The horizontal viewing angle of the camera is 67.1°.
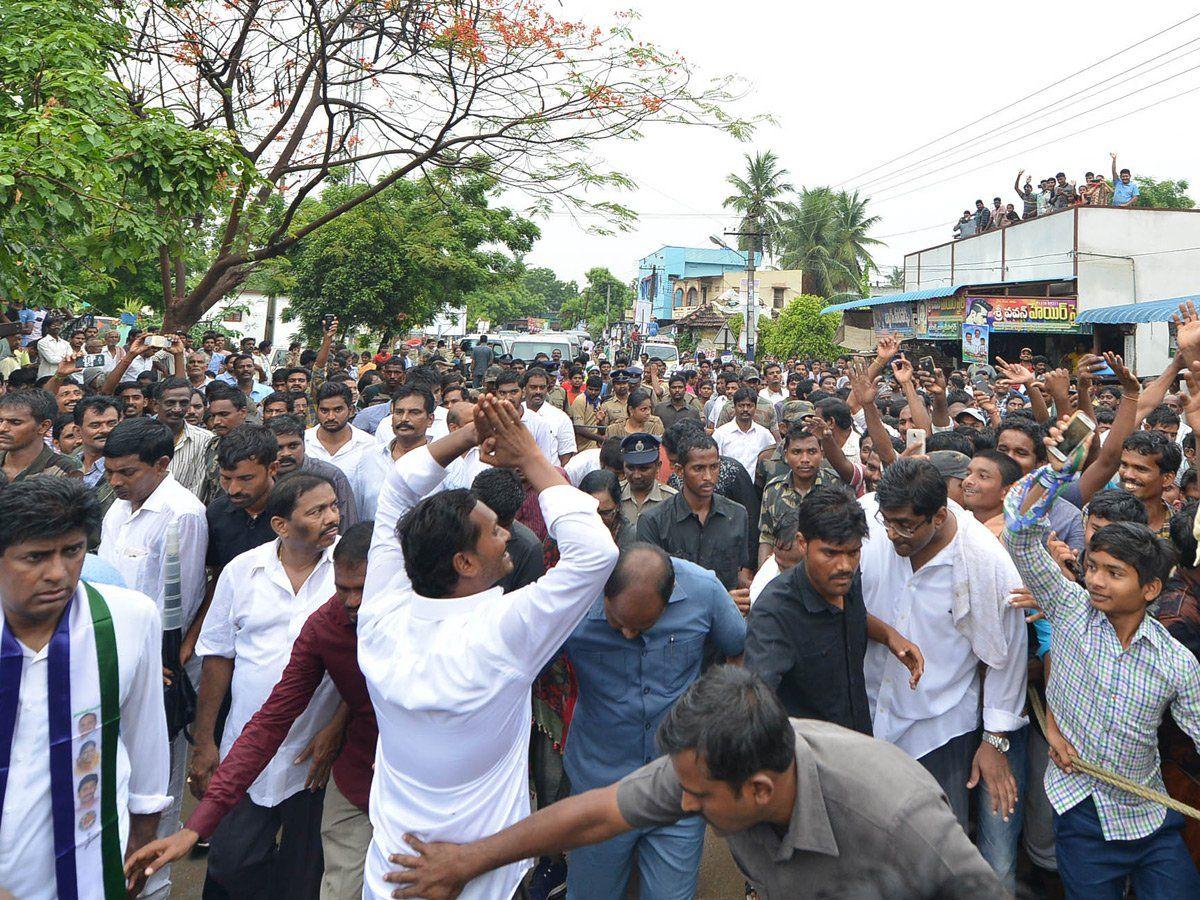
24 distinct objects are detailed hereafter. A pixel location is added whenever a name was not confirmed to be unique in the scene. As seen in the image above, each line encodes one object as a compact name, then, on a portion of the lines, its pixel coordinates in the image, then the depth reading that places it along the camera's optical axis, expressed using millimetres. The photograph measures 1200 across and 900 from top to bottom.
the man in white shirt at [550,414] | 7160
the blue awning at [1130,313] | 15984
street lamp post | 28155
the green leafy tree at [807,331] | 28625
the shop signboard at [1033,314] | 18453
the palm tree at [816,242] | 45219
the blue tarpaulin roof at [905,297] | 21844
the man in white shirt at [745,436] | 7523
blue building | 64562
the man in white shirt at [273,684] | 3113
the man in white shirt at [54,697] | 2174
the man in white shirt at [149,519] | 3912
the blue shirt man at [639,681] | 2902
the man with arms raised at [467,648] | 2174
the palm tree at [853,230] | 45906
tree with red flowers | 10672
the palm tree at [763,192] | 46219
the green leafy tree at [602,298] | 72250
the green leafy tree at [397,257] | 17891
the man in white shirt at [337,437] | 5793
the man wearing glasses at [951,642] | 3211
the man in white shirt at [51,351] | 10898
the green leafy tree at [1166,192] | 45969
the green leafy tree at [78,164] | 5891
